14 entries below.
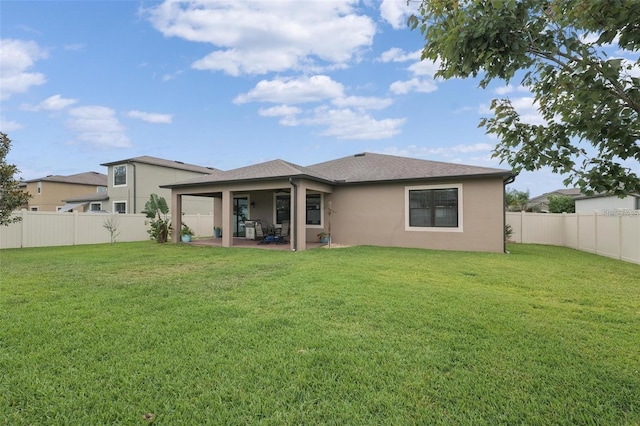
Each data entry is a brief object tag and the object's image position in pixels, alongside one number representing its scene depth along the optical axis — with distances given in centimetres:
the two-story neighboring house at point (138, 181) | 2345
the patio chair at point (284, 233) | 1498
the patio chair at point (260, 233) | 1524
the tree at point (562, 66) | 186
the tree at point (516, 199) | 2517
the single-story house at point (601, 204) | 1867
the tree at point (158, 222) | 1586
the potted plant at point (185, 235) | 1562
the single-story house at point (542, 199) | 2626
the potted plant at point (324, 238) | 1427
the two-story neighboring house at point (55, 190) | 2989
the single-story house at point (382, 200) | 1200
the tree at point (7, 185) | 1123
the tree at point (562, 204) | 2518
